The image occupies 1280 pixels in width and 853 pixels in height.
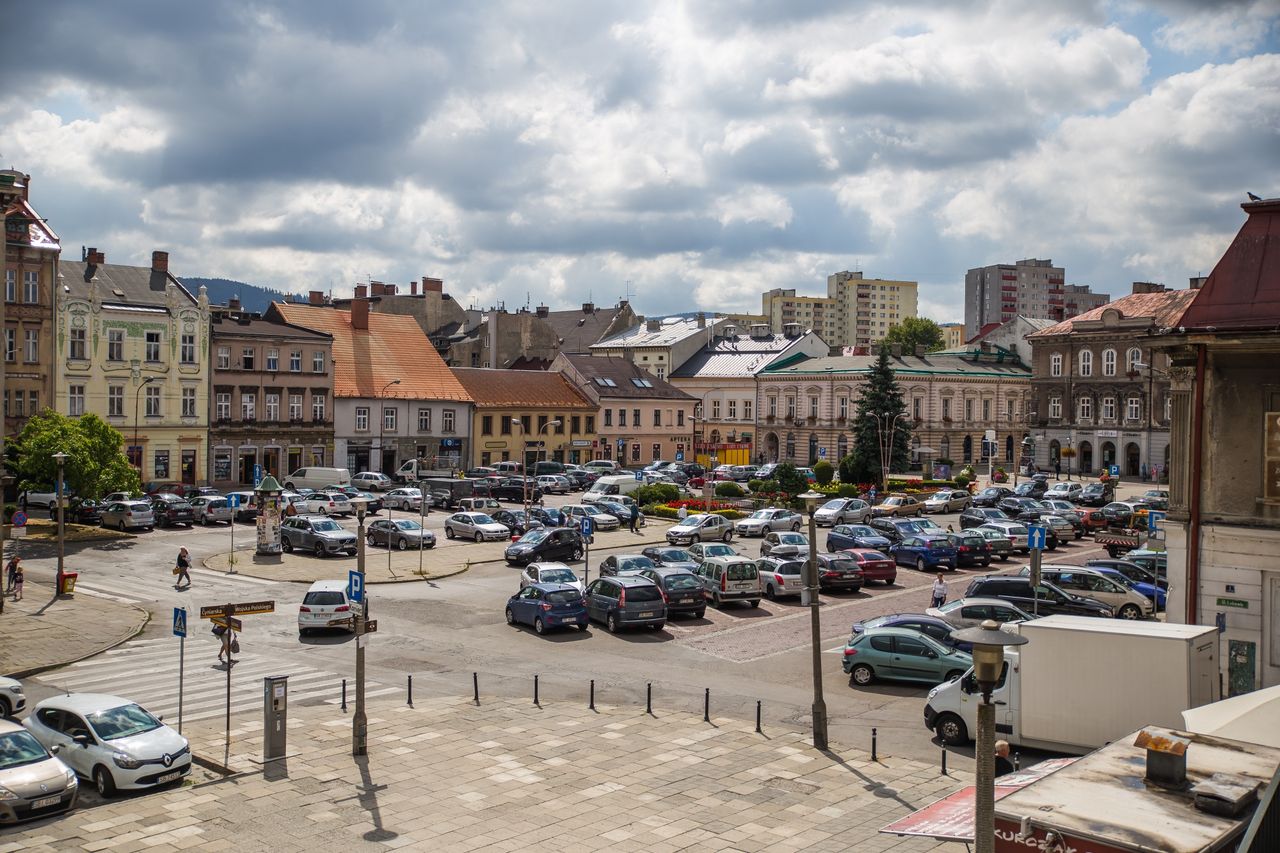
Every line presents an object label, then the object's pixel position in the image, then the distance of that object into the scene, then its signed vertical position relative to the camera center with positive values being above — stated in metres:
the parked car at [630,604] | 30.16 -4.43
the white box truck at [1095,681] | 17.95 -3.88
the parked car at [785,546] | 39.28 -3.69
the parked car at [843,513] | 54.03 -3.31
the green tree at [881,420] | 73.44 +1.76
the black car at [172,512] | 51.53 -3.53
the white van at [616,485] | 64.50 -2.52
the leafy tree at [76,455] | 45.59 -0.84
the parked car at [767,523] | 50.19 -3.58
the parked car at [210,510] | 52.78 -3.49
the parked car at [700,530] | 47.50 -3.74
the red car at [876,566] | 38.16 -4.16
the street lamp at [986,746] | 9.93 -2.69
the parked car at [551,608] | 30.16 -4.58
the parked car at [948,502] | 60.88 -3.04
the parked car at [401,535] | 45.62 -3.95
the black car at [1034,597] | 30.06 -4.16
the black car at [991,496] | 62.00 -2.75
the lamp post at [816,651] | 20.12 -3.79
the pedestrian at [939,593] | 33.09 -4.37
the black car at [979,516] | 50.88 -3.26
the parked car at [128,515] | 49.59 -3.57
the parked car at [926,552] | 41.44 -4.00
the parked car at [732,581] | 33.72 -4.20
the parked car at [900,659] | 23.97 -4.66
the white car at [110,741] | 17.98 -5.10
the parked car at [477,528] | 48.84 -3.87
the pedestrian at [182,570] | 36.56 -4.41
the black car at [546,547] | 42.25 -4.06
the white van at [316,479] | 65.50 -2.40
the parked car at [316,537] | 43.56 -3.90
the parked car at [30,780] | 16.44 -5.22
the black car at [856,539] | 43.34 -3.68
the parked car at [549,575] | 33.75 -4.13
